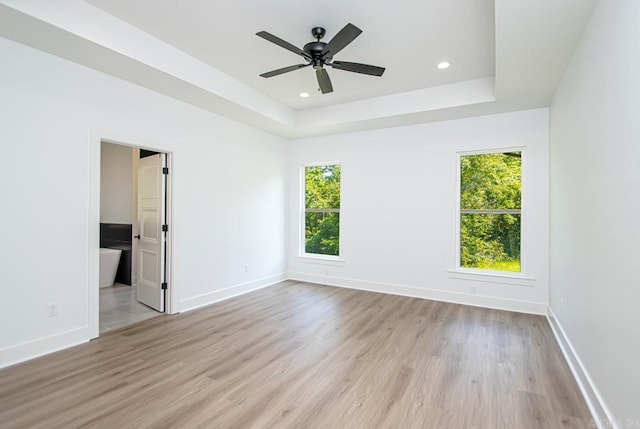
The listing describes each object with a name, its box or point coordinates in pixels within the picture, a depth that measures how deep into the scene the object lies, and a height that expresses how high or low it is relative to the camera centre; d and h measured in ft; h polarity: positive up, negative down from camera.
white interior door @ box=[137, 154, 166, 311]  13.74 -0.77
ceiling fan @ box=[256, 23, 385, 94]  8.89 +4.92
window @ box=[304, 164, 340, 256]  19.76 +0.47
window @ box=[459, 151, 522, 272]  14.89 +0.35
